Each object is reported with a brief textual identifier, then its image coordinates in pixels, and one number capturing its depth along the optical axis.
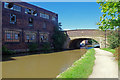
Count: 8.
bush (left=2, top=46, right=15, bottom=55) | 15.27
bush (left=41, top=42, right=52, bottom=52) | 22.65
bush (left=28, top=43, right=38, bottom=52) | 20.15
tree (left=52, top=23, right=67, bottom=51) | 25.52
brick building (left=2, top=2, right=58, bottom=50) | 17.02
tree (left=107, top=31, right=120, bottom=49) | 18.47
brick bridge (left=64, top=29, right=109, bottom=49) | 24.80
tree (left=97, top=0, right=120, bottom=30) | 4.59
